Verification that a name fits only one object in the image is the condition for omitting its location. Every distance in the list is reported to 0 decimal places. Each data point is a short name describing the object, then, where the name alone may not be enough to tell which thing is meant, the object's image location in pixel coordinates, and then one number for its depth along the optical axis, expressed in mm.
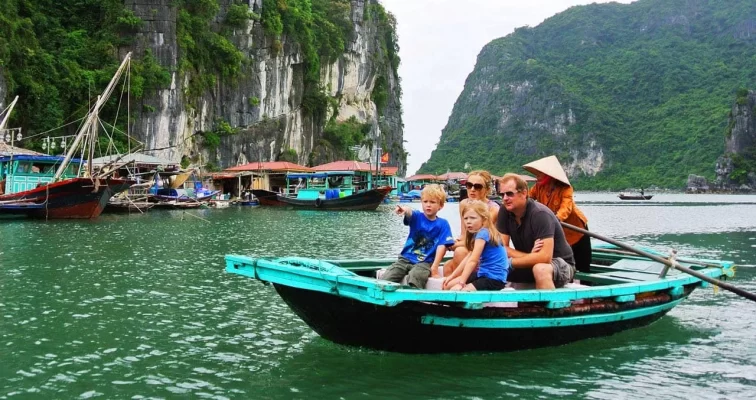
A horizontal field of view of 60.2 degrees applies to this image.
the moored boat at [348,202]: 40000
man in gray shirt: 6488
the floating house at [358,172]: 48750
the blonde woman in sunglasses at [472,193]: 6566
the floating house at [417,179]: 80875
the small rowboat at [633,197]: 75325
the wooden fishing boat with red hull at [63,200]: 25484
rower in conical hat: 7473
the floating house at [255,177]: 49625
